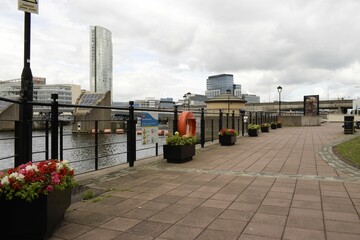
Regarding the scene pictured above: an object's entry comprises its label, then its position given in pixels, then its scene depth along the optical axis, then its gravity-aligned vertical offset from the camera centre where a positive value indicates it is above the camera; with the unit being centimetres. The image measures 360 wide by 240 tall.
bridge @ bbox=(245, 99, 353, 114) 7600 +301
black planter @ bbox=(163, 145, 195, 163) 724 -90
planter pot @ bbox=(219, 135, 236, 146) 1164 -92
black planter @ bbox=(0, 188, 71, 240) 263 -91
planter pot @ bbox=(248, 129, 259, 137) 1652 -86
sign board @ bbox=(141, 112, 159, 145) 729 -30
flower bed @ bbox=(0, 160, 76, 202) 262 -59
